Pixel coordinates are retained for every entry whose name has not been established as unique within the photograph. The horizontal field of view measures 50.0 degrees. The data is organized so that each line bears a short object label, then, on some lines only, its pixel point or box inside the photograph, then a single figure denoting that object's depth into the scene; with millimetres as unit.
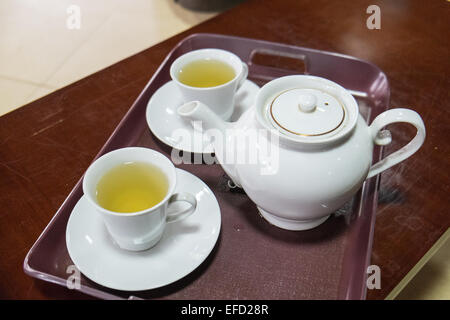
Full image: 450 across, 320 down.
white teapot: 672
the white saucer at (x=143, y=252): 688
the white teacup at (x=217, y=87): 886
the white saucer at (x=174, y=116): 896
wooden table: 775
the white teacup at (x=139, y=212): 666
